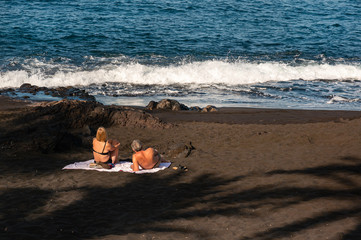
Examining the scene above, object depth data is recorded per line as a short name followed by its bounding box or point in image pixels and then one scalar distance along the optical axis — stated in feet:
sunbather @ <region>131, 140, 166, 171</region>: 51.34
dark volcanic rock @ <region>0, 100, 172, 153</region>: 57.41
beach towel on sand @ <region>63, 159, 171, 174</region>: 51.42
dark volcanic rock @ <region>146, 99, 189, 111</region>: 83.66
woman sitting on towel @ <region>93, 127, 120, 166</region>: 52.19
